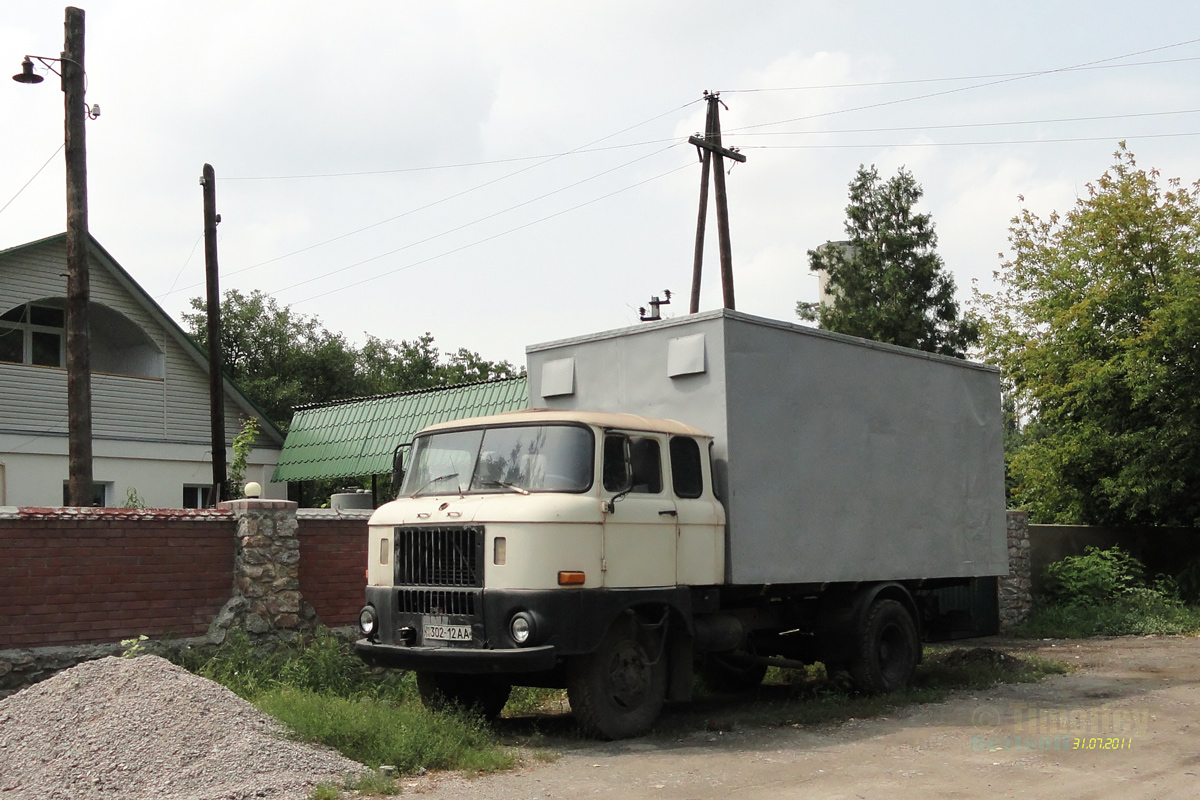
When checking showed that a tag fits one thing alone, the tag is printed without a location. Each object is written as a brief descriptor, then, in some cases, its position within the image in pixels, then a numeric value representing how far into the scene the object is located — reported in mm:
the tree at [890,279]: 38781
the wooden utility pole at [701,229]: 21875
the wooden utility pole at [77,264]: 12484
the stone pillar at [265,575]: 10734
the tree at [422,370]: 46031
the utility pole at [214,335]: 18867
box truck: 8641
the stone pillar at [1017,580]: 17531
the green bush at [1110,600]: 16953
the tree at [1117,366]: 19672
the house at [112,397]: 19328
